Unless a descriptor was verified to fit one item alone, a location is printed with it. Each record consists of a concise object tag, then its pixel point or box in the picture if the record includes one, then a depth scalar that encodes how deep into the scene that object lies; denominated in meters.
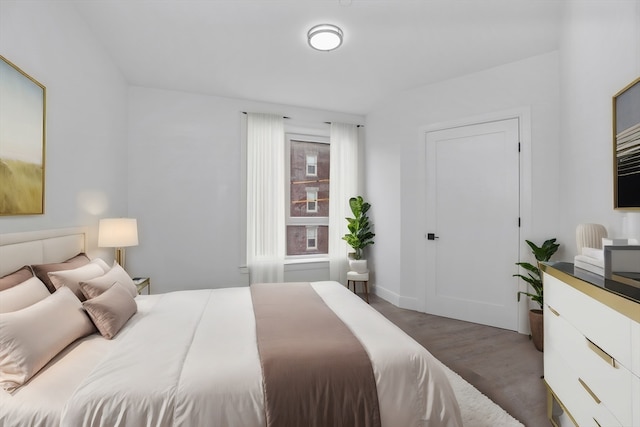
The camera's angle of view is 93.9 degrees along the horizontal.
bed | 1.16
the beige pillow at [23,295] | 1.37
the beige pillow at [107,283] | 1.80
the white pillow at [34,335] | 1.18
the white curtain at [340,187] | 4.56
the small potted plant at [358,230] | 4.43
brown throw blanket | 1.25
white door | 3.19
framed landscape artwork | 1.62
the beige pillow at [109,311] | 1.66
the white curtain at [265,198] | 4.09
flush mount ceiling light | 2.51
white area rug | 1.78
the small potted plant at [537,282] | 2.71
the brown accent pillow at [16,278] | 1.47
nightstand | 3.04
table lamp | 2.73
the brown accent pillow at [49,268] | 1.75
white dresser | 1.04
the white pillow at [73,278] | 1.73
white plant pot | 4.21
